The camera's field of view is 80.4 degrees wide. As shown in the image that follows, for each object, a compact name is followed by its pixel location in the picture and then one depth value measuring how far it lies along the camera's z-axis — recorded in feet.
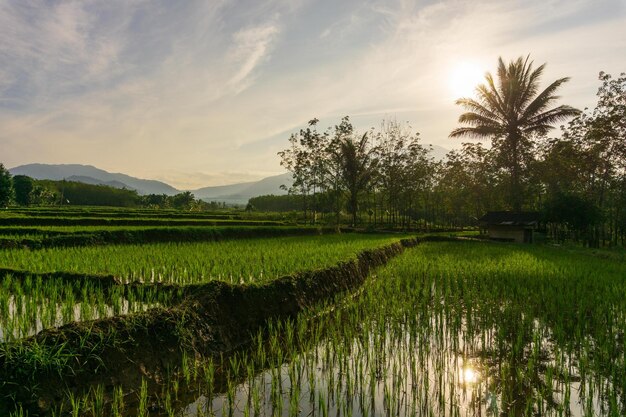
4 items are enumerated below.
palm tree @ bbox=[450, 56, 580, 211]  82.99
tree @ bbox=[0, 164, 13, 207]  139.95
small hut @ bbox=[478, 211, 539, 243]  80.46
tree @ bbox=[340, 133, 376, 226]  109.70
